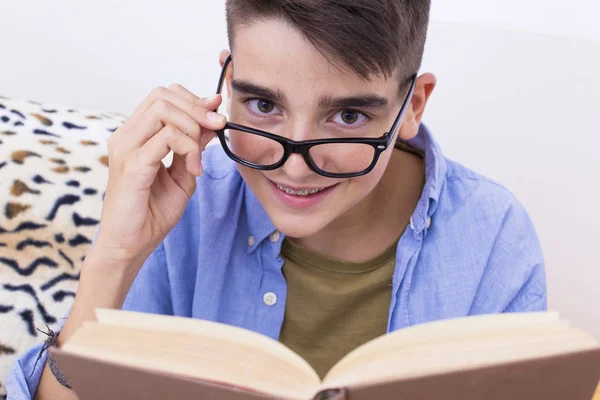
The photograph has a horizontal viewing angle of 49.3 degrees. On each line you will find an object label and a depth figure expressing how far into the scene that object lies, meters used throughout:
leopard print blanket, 1.42
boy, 0.95
